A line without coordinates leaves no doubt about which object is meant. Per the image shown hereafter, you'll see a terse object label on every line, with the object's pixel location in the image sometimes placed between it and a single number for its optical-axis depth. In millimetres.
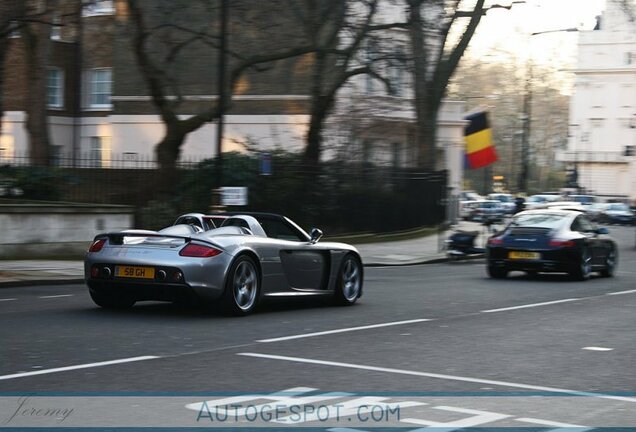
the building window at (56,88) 49941
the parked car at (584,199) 69906
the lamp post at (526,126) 48025
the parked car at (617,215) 69750
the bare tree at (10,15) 17656
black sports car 20297
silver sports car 11805
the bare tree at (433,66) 36469
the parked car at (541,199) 67375
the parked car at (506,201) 61741
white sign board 23172
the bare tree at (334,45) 29641
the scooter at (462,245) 28641
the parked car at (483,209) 52462
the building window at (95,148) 48094
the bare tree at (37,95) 33000
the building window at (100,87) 50156
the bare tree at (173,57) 27438
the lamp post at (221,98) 23344
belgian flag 32094
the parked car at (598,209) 68250
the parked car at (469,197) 71750
